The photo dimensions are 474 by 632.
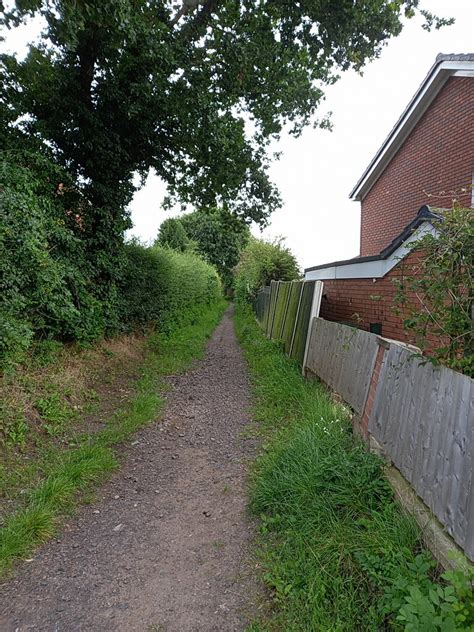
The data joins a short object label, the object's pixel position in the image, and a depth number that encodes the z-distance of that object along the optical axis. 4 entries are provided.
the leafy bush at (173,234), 22.76
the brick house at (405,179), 6.41
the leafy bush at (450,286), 2.27
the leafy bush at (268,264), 19.05
